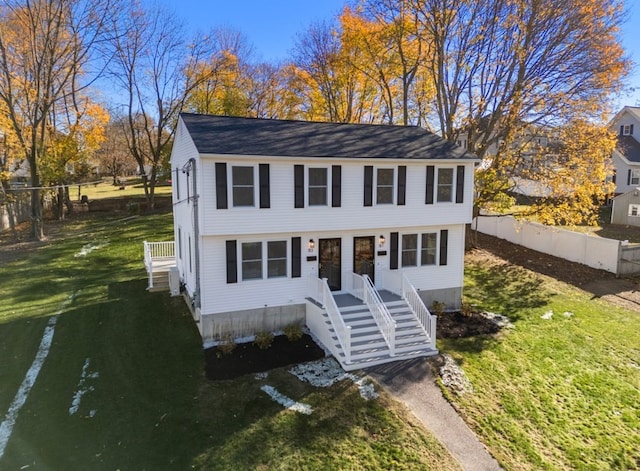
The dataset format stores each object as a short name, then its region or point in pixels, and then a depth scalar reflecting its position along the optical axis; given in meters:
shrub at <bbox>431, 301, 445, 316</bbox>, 15.23
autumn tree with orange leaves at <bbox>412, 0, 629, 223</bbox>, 19.00
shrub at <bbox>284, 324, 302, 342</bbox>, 13.21
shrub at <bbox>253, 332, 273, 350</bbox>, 12.70
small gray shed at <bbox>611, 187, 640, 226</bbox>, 28.97
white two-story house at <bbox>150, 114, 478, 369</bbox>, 12.40
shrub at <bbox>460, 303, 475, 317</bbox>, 15.25
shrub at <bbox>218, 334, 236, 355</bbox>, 12.27
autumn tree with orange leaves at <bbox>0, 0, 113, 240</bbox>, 22.94
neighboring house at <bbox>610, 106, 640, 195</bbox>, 34.78
